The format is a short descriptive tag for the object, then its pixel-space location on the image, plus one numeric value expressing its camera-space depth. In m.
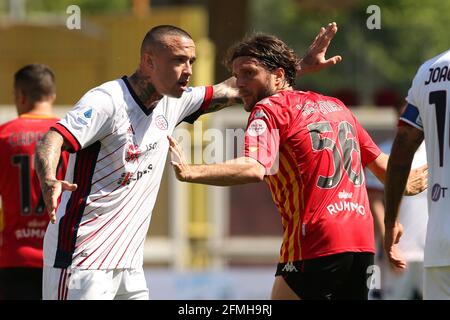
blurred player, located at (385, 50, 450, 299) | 11.77
